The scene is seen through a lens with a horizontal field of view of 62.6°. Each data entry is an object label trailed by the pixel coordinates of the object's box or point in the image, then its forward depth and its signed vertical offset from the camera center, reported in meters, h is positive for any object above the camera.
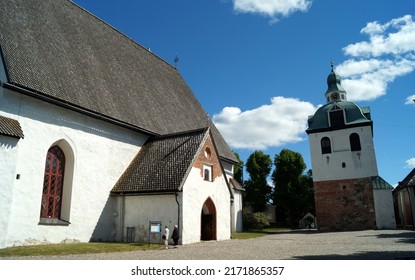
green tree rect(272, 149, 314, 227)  50.09 +5.02
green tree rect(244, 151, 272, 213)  52.41 +5.99
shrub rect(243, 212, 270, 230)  33.62 -0.03
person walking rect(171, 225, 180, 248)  15.52 -0.60
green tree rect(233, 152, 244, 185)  51.28 +7.27
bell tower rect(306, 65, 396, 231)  32.72 +4.82
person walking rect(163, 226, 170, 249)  14.94 -0.66
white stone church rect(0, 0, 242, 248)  14.17 +3.55
